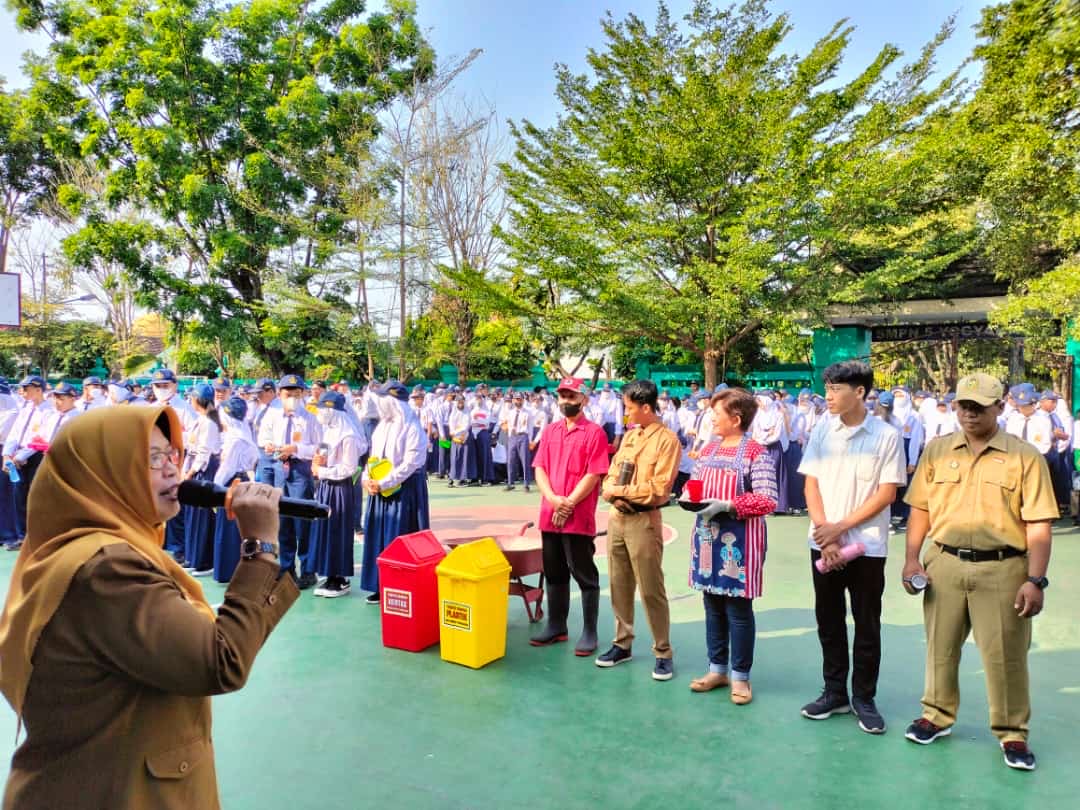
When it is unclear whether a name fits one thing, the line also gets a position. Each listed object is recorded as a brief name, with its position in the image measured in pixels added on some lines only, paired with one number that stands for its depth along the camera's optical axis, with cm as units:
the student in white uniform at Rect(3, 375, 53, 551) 873
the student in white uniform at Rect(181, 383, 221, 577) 758
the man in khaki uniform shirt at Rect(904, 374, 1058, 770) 370
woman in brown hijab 156
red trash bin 539
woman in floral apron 443
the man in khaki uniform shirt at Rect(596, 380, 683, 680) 486
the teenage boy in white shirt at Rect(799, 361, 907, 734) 416
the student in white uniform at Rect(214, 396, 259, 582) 718
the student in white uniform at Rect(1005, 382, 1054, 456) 1044
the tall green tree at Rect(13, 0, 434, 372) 2439
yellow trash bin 505
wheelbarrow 579
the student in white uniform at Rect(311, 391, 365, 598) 692
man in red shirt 523
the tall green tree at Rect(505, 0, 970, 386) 1833
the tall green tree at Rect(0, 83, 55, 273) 2800
